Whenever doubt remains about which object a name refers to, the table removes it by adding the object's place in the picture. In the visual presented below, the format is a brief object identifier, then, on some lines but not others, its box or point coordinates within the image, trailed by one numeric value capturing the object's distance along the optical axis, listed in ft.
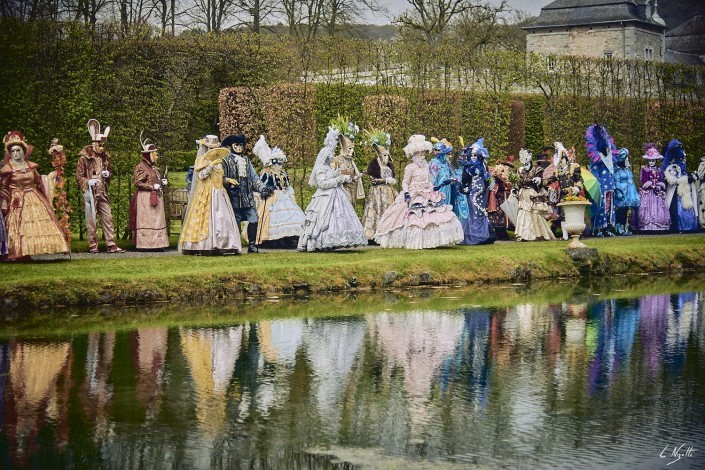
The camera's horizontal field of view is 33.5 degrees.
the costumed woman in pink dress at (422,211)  63.77
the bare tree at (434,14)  171.73
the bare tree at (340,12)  153.79
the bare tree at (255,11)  136.67
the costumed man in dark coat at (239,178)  60.59
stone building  209.97
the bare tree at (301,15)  148.15
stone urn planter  62.69
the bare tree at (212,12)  133.69
